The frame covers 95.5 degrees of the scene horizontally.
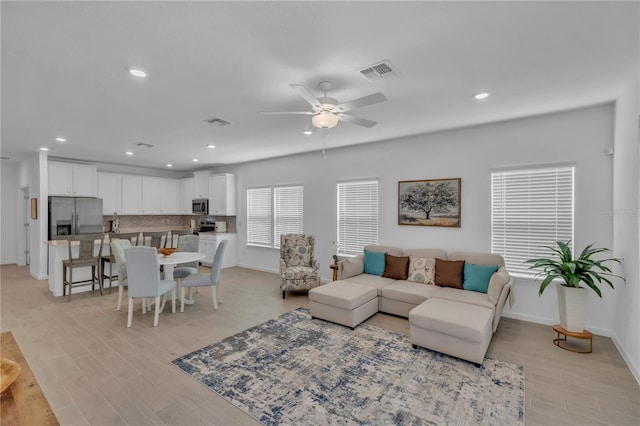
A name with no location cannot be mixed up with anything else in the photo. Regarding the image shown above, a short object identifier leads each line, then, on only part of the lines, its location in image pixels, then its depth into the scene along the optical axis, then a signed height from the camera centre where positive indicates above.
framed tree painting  4.55 +0.13
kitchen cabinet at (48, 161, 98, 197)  6.45 +0.72
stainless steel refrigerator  6.29 -0.14
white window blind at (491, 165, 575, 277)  3.78 -0.01
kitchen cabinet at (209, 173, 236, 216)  7.75 +0.44
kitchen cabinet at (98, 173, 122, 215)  7.36 +0.48
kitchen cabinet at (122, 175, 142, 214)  7.79 +0.44
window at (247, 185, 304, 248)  6.69 -0.06
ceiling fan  2.53 +0.97
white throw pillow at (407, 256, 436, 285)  4.41 -0.93
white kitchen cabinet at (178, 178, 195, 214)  8.68 +0.46
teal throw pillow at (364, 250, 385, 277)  4.87 -0.89
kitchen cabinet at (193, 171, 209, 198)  8.22 +0.75
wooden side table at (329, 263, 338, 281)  5.14 -1.13
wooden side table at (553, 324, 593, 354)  3.12 -1.35
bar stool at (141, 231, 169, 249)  5.53 -0.55
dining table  4.14 -0.73
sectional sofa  3.04 -1.11
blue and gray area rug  2.24 -1.56
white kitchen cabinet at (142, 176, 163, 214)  8.23 +0.44
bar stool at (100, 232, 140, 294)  5.37 -0.65
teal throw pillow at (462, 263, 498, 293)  3.88 -0.90
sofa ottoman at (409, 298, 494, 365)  2.89 -1.23
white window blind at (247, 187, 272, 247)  7.25 -0.15
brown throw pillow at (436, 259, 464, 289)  4.14 -0.91
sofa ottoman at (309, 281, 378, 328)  3.83 -1.26
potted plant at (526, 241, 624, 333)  3.18 -0.85
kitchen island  5.21 -1.06
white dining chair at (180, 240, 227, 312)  4.40 -1.05
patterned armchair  5.19 -1.03
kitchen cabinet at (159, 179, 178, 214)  8.65 +0.42
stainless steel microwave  8.16 +0.12
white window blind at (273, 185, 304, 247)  6.62 +0.01
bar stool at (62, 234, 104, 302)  4.98 -0.87
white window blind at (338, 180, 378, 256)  5.50 -0.10
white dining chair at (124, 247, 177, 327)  3.74 -0.84
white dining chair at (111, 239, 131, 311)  4.50 -0.83
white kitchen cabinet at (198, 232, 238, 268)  7.69 -0.97
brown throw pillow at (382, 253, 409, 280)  4.64 -0.92
